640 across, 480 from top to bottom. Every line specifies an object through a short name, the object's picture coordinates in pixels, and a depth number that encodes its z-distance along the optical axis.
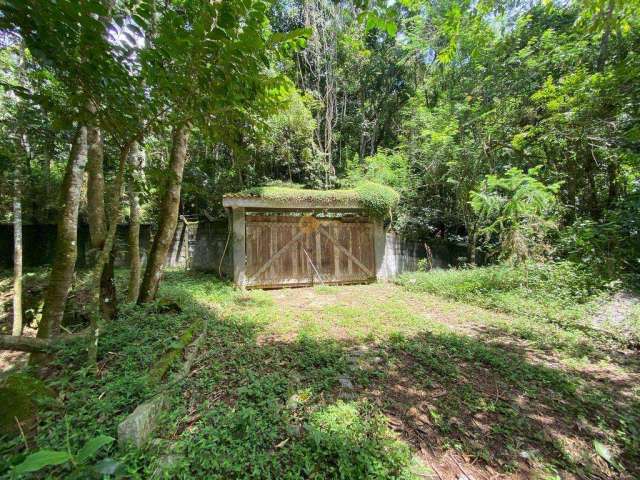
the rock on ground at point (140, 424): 1.55
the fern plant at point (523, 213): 5.22
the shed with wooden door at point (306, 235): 6.32
